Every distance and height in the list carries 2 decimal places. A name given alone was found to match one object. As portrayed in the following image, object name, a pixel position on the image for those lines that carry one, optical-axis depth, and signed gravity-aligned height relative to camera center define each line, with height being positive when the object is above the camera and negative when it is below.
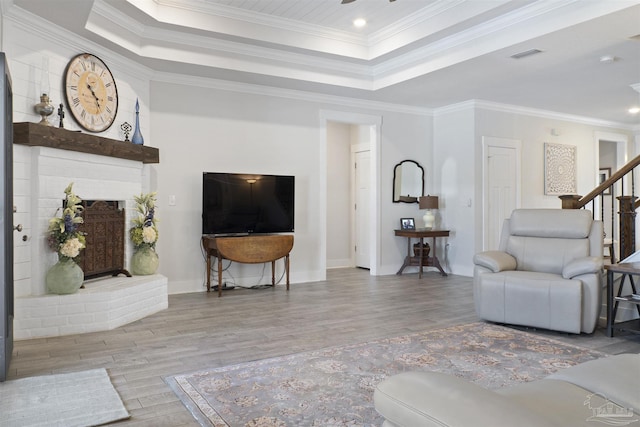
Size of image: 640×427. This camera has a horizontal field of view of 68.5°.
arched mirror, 6.87 +0.47
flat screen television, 5.18 +0.12
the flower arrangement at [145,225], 4.50 -0.11
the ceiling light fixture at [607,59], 4.64 +1.54
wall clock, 4.06 +1.10
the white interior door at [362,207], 7.39 +0.10
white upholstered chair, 3.44 -0.48
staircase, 3.94 -0.05
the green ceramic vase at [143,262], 4.49 -0.47
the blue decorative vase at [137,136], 4.63 +0.76
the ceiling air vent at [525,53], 4.43 +1.54
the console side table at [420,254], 6.45 -0.55
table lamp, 6.64 +0.10
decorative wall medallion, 7.48 +0.71
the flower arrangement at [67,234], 3.58 -0.16
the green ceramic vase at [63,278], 3.58 -0.49
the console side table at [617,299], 3.34 -0.63
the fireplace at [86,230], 3.51 -0.16
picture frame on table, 6.81 -0.16
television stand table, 4.98 -0.38
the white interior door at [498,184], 6.75 +0.43
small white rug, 2.10 -0.92
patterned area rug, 2.16 -0.92
